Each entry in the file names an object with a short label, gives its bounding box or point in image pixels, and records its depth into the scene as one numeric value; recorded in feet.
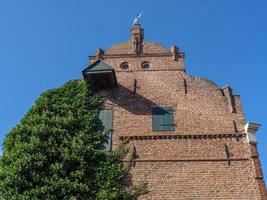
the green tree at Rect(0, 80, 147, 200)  34.58
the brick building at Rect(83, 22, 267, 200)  37.81
